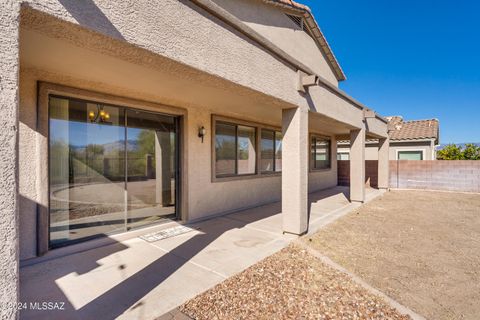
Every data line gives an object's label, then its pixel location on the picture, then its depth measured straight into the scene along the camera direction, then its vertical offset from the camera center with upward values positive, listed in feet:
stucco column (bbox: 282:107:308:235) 18.43 -0.88
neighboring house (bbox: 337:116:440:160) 59.93 +4.12
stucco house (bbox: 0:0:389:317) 7.27 +2.97
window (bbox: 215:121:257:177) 25.82 +0.93
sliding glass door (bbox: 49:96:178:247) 15.98 -0.88
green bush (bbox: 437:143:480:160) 56.26 +1.33
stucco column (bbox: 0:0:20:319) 5.42 -0.13
